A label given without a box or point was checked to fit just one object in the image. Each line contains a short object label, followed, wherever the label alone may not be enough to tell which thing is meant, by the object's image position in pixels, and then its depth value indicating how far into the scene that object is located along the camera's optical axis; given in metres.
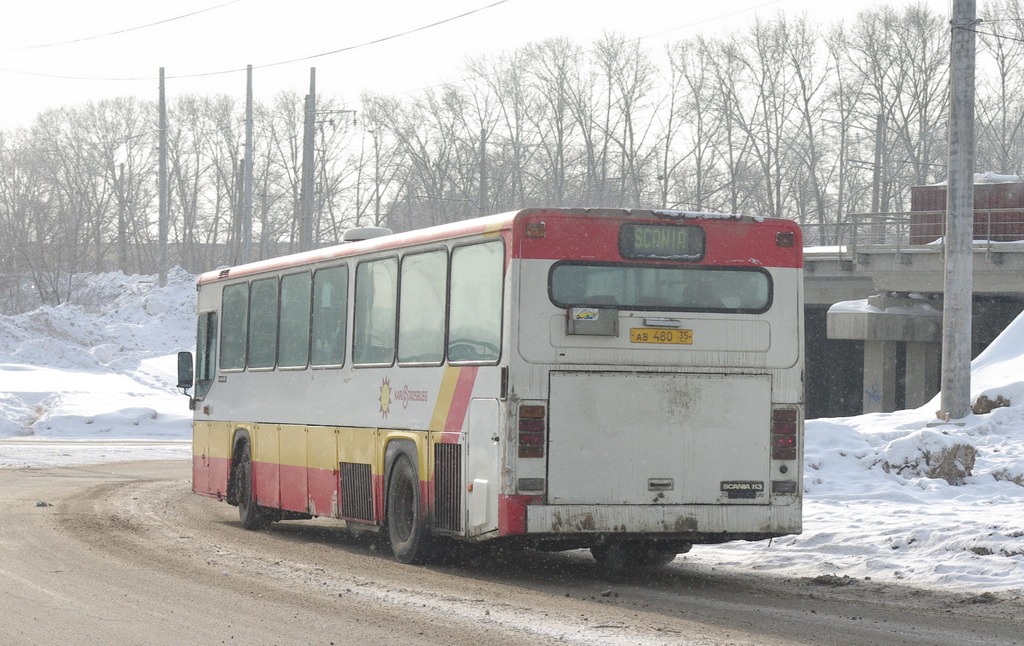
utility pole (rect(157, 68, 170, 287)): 53.06
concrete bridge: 35.28
